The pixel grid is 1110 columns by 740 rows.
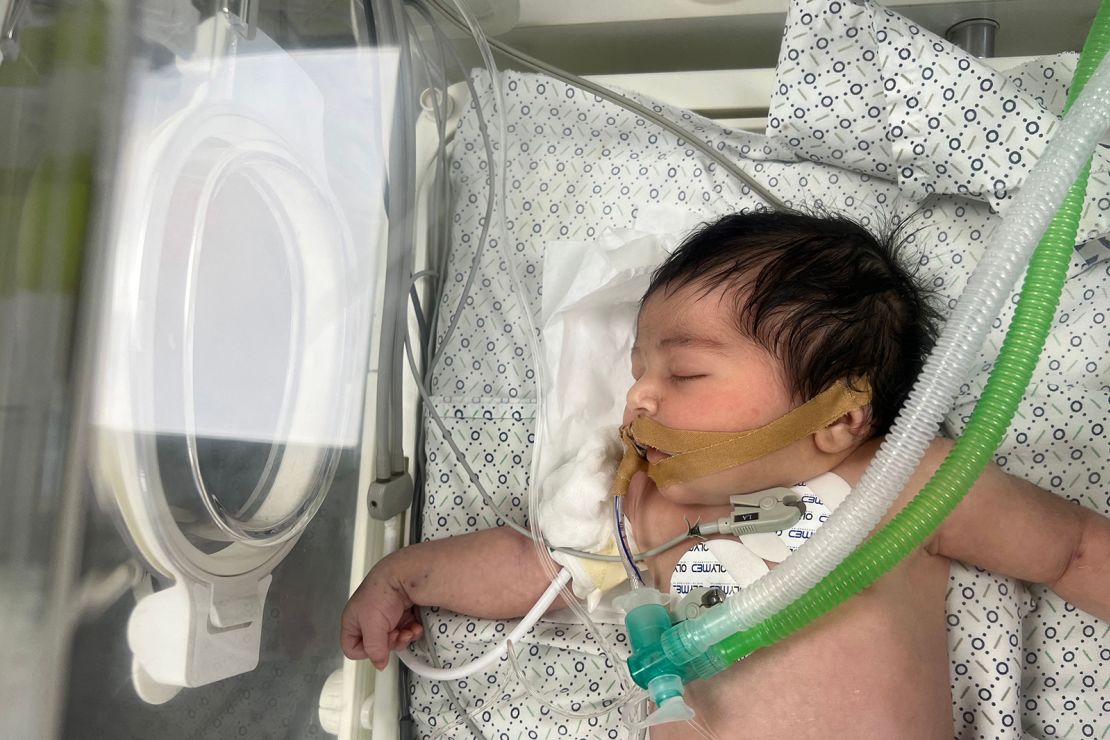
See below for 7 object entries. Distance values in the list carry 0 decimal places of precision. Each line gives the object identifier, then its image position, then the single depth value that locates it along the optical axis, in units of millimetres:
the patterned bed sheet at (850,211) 338
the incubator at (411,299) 217
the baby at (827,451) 299
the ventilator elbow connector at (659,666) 255
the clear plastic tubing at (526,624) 346
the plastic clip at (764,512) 298
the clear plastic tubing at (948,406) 233
